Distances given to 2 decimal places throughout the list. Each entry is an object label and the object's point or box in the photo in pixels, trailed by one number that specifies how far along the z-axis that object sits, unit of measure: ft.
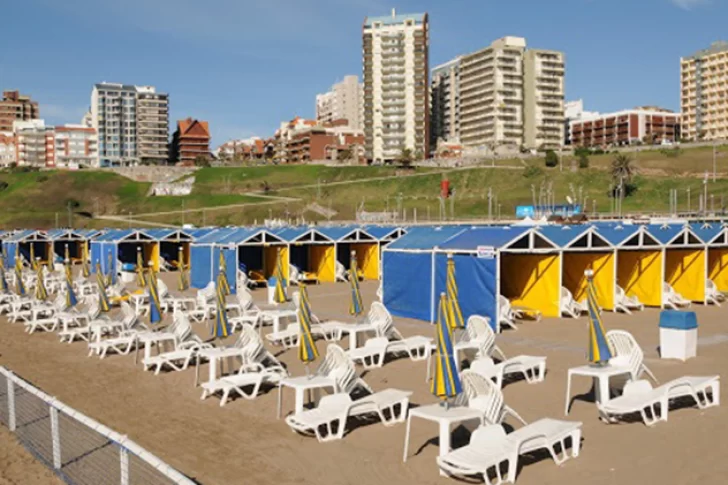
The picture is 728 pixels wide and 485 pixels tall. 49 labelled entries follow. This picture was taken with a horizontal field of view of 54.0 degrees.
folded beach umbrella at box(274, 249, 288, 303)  54.08
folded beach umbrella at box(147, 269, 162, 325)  50.42
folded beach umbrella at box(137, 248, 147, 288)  71.89
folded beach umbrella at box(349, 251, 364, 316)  48.62
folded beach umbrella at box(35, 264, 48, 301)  68.39
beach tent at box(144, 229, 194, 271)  128.06
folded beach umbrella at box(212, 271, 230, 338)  42.04
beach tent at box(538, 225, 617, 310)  63.16
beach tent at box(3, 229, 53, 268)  145.17
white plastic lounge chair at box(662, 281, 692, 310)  67.36
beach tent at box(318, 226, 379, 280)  101.76
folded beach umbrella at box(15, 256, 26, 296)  74.95
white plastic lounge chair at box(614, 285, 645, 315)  64.75
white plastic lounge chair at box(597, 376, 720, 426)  28.96
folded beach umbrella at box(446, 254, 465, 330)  36.76
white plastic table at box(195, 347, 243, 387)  38.50
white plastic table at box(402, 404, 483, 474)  24.99
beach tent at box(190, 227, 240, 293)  90.43
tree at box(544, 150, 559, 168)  298.00
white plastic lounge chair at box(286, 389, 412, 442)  28.84
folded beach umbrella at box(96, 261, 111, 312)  54.95
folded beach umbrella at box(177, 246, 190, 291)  78.89
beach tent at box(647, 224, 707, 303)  68.44
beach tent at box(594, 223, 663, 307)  65.87
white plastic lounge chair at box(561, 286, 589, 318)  62.28
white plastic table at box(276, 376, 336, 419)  31.09
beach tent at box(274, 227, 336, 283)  97.55
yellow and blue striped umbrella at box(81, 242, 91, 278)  94.53
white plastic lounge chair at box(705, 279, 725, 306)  70.33
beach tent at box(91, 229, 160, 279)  122.21
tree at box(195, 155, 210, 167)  410.47
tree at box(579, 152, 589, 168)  286.87
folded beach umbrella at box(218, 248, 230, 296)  45.11
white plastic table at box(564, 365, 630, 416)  31.09
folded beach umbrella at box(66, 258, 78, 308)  61.52
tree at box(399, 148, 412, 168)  341.27
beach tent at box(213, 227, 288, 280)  91.86
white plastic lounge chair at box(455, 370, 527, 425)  26.12
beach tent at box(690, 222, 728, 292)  79.56
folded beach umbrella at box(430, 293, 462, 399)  26.03
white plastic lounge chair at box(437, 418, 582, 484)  23.02
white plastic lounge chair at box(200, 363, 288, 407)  35.40
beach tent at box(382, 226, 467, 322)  62.28
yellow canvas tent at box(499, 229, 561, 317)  60.49
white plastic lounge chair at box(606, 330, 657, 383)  32.27
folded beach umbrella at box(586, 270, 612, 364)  31.81
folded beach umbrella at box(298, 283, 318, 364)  32.89
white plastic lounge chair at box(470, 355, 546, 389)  35.35
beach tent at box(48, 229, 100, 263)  146.49
